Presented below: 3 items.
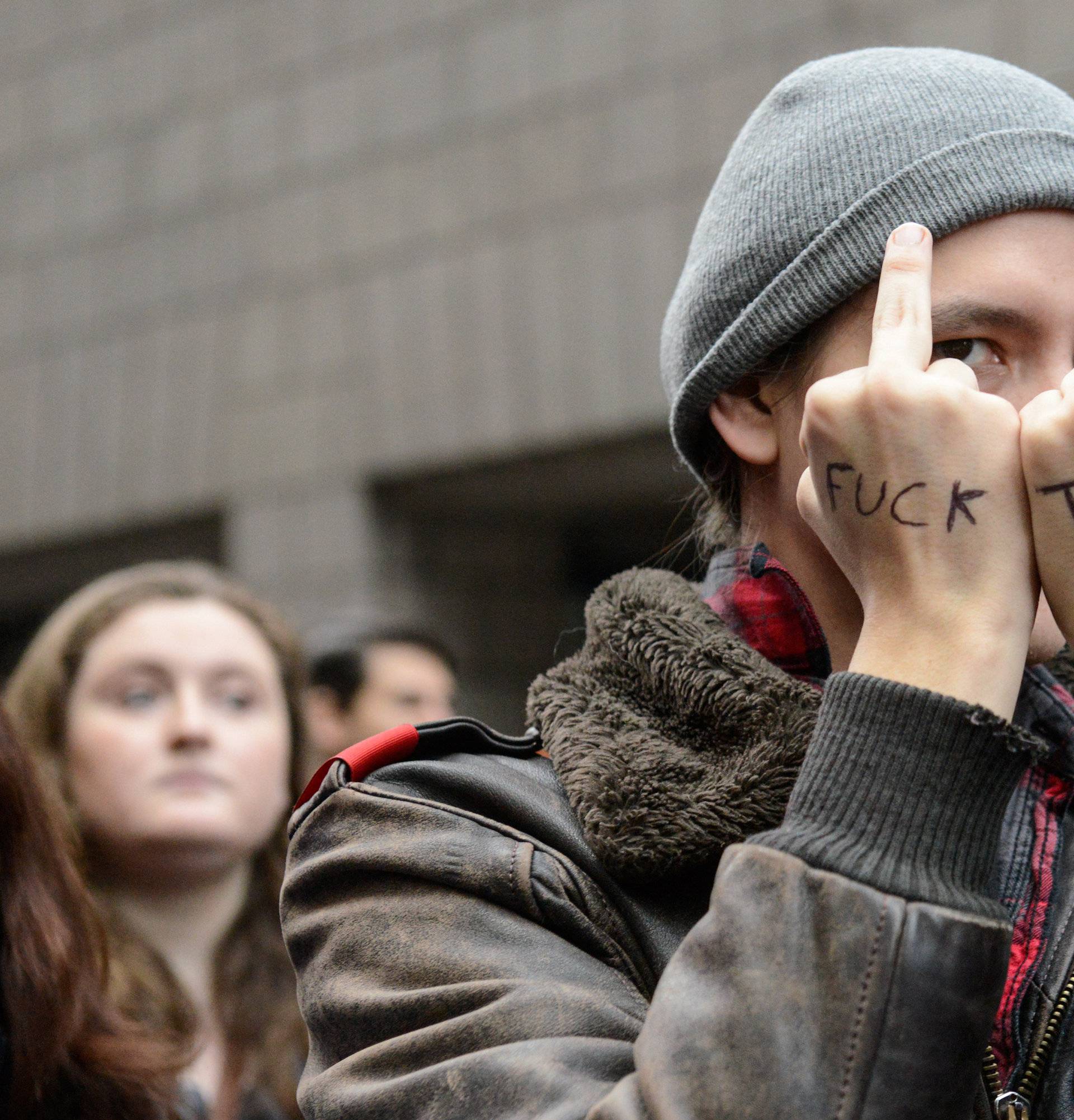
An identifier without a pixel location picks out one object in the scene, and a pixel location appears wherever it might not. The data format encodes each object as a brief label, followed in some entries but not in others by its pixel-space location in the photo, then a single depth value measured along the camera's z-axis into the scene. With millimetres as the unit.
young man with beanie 1240
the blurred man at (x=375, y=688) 4859
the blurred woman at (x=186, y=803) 3395
